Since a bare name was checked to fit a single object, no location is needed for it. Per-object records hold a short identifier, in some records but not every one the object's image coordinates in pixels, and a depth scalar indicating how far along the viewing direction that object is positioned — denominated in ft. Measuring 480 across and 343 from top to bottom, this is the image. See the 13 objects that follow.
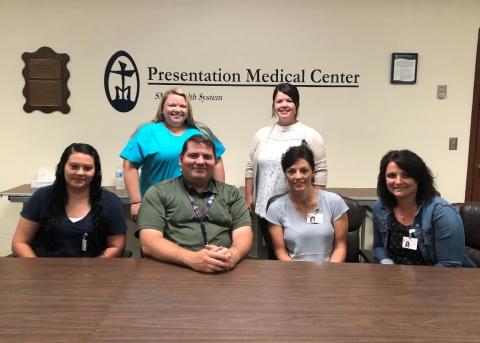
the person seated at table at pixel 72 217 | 6.42
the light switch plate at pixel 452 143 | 12.10
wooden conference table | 3.77
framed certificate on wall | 11.69
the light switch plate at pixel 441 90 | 11.91
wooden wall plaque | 11.51
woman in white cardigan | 8.50
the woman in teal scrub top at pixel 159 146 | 8.04
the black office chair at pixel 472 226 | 7.13
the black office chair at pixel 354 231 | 7.57
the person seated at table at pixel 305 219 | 6.75
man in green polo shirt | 6.20
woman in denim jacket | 6.15
